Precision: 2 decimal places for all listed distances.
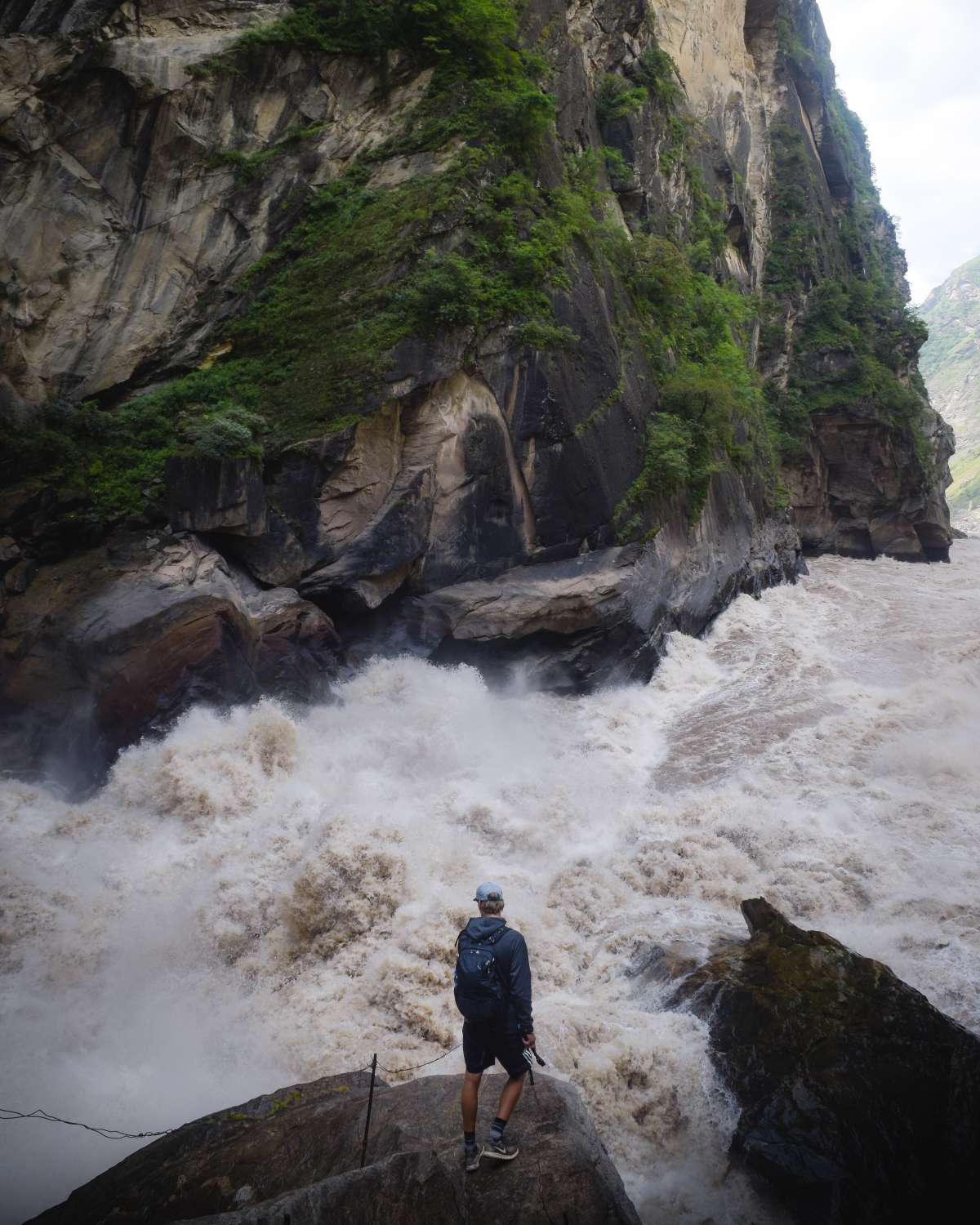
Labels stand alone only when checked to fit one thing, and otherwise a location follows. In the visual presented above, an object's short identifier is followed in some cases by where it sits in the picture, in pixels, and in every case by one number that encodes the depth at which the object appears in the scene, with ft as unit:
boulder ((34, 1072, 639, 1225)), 13.24
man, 13.92
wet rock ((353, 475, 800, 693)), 42.78
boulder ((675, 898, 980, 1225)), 16.05
